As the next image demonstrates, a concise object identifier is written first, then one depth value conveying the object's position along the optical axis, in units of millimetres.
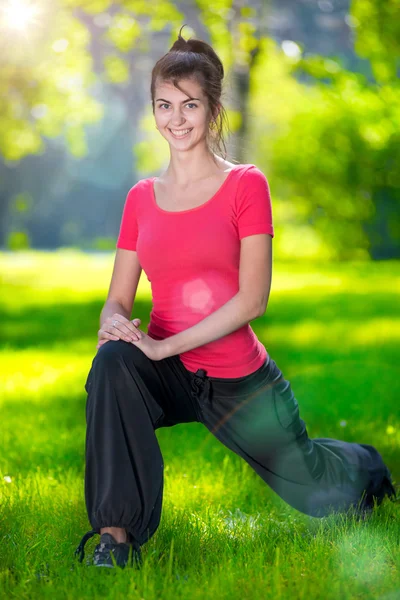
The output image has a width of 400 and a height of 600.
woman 5875
